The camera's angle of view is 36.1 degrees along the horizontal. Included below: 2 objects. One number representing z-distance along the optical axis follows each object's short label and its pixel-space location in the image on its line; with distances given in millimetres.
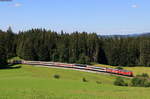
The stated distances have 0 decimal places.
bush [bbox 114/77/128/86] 50762
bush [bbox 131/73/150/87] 49800
